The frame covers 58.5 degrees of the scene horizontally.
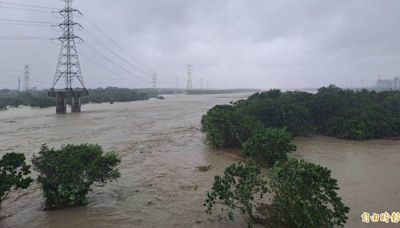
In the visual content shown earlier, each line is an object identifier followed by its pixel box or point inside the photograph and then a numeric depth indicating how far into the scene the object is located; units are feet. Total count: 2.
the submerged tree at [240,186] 26.43
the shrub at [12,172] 27.32
